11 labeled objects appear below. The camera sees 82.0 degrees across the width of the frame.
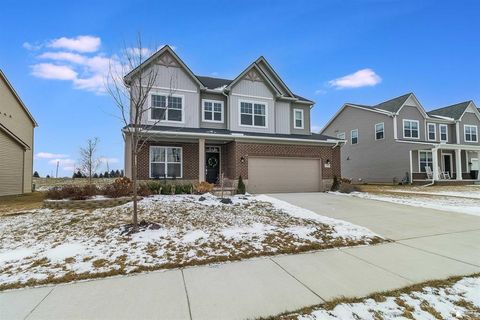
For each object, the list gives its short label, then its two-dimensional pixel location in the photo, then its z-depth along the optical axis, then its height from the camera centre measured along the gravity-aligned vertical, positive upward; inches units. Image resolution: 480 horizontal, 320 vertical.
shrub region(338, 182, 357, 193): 667.0 -43.7
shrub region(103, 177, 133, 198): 442.6 -28.0
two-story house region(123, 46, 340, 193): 613.0 +76.7
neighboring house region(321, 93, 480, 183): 1000.2 +119.3
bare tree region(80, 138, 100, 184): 1078.4 +71.9
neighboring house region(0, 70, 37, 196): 668.1 +71.6
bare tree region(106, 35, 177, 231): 277.3 +76.9
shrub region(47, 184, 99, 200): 421.0 -32.3
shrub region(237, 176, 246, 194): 598.5 -35.2
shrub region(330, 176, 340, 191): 698.9 -37.6
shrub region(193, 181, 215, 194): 549.0 -32.0
